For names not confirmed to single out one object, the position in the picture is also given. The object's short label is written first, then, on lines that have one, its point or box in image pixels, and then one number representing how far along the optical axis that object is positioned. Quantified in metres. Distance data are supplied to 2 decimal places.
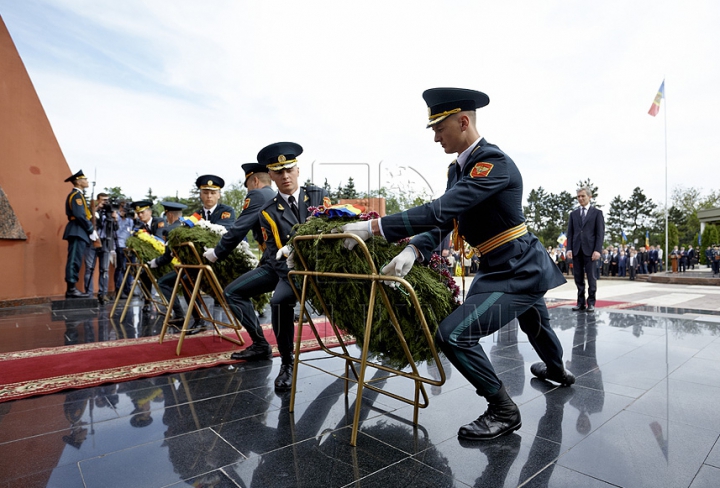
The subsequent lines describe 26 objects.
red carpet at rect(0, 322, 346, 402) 3.15
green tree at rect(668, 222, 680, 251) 32.09
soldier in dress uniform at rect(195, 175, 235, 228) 5.04
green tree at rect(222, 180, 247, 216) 35.62
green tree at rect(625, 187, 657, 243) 59.38
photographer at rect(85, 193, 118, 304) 8.47
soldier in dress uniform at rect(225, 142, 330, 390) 3.25
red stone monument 7.73
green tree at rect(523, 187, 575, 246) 59.41
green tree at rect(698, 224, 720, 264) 28.52
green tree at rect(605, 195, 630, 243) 60.97
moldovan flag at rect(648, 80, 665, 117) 21.36
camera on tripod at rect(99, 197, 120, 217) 9.08
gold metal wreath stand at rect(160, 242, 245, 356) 3.97
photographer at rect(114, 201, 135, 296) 9.26
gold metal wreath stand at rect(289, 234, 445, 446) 1.97
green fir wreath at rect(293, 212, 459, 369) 2.13
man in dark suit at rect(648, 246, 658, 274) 22.76
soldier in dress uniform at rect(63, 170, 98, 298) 7.80
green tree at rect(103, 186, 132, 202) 44.07
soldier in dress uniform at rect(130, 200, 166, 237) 8.08
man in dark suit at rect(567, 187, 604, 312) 6.88
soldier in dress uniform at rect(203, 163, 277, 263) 3.67
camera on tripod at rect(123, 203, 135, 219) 9.80
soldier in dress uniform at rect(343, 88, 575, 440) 2.06
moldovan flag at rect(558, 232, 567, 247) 24.86
